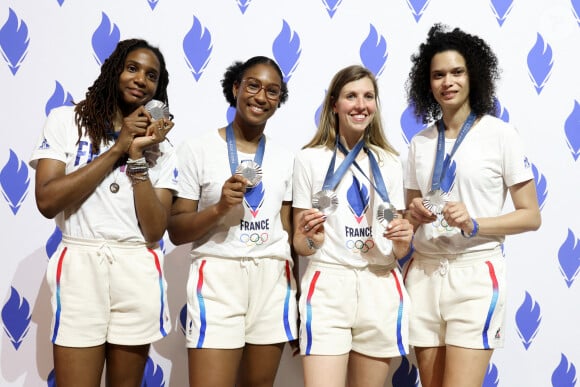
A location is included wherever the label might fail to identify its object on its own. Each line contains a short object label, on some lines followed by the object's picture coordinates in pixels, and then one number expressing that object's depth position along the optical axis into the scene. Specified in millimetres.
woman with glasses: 2305
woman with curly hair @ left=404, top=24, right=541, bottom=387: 2316
